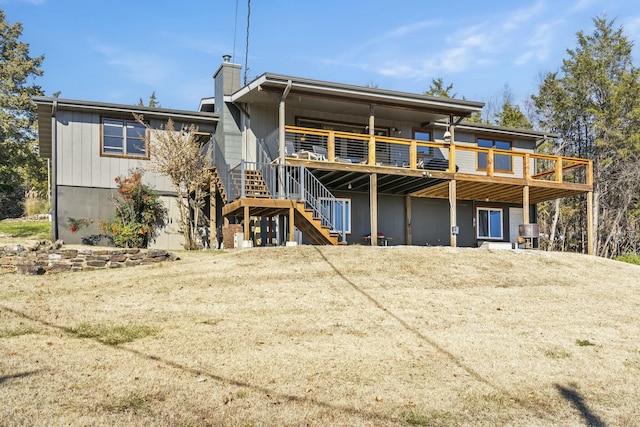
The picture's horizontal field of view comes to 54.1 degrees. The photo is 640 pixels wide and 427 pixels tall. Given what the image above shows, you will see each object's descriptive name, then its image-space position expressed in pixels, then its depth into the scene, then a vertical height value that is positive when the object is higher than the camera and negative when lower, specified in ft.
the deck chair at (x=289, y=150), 57.98 +7.27
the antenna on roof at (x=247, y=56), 68.23 +19.81
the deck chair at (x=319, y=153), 59.21 +7.41
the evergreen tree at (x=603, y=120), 109.60 +18.89
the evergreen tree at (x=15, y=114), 105.60 +20.57
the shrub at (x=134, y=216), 59.36 +1.27
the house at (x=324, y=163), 57.21 +6.50
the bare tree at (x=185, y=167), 60.44 +6.03
